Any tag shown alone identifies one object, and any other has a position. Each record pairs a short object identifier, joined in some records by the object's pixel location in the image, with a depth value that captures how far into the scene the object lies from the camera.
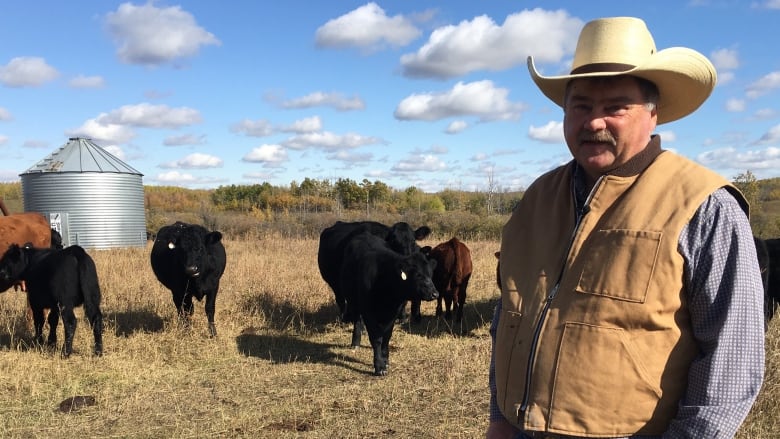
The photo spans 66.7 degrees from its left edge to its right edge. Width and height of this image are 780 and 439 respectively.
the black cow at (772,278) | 8.66
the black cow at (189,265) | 9.33
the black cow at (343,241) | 10.27
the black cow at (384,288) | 7.62
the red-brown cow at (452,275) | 10.04
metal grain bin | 22.86
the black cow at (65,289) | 7.89
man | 1.71
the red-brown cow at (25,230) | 11.23
